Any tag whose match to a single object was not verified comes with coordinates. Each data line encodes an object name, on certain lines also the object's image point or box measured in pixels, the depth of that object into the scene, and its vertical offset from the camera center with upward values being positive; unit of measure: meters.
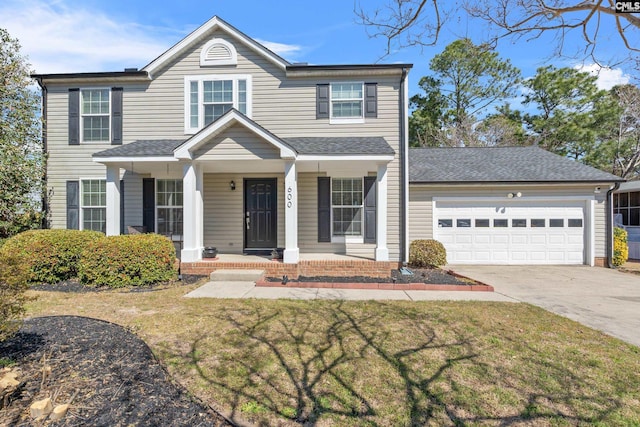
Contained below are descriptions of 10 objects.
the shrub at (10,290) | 2.92 -0.75
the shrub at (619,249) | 10.11 -1.11
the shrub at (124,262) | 6.44 -0.94
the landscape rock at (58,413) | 2.32 -1.50
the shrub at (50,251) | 6.46 -0.68
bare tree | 5.49 +3.89
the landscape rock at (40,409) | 2.29 -1.45
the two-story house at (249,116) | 9.21 +2.56
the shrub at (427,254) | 8.85 -1.08
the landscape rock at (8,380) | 2.39 -1.31
